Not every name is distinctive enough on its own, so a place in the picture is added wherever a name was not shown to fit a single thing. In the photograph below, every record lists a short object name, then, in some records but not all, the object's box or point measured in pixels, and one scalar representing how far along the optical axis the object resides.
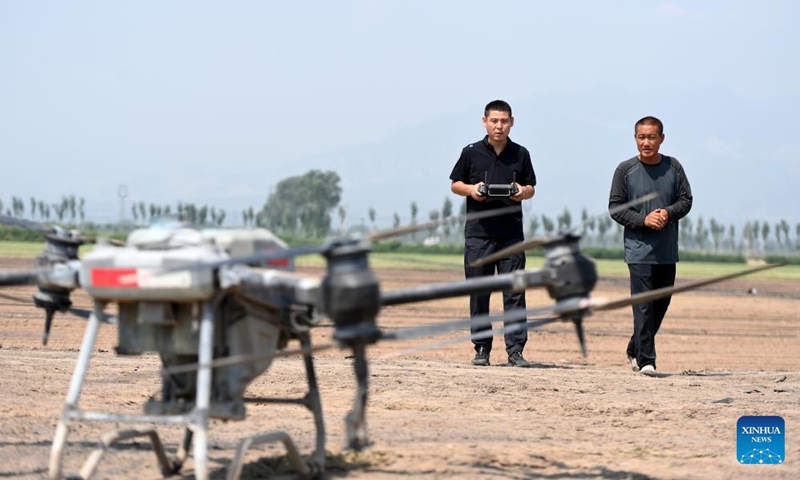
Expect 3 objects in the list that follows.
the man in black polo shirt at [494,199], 11.36
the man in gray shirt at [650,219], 11.32
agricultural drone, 5.02
